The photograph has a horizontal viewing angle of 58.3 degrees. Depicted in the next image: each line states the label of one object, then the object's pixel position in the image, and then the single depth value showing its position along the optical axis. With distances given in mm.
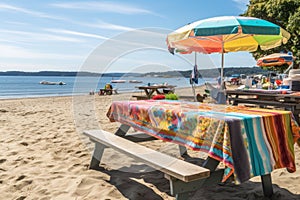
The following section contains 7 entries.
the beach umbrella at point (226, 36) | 3992
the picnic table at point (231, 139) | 1794
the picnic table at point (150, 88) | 10656
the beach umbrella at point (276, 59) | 10797
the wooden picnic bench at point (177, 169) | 1794
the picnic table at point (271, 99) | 4469
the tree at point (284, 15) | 13738
